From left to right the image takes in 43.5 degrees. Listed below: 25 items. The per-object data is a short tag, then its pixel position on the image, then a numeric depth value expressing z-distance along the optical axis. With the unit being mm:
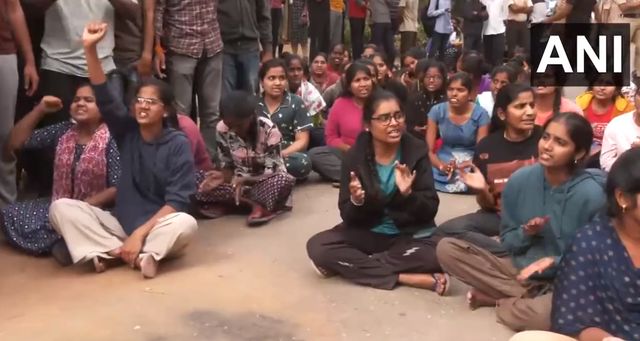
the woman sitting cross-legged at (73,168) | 4004
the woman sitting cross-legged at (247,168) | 4520
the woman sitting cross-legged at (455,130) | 5133
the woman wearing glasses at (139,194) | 3703
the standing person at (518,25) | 9258
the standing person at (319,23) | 8922
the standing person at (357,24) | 9383
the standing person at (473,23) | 9203
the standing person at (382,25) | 9461
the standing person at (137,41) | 4801
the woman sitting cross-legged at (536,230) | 3057
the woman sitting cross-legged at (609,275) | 2483
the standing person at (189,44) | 5059
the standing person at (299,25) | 9086
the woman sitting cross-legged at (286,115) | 5180
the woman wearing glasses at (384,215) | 3539
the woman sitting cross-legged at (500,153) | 3959
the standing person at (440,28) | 9742
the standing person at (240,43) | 5543
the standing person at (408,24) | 9906
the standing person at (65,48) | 4465
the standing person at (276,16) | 8852
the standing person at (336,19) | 9219
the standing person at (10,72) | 4188
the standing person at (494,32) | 9305
